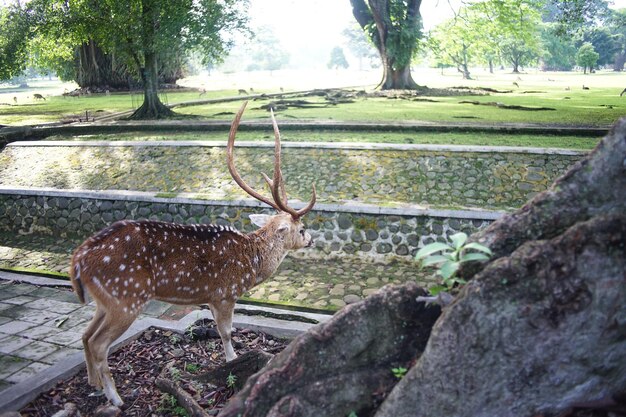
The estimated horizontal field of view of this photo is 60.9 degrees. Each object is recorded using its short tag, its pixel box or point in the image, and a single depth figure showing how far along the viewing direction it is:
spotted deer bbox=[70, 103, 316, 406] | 4.66
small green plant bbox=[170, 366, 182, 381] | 4.84
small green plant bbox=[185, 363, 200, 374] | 5.11
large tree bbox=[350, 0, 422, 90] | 25.14
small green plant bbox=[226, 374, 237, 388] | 4.60
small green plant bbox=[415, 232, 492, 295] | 2.81
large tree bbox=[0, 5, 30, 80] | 16.55
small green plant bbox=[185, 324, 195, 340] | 5.82
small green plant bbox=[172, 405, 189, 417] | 4.30
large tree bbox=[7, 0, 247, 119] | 15.48
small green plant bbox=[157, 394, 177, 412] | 4.40
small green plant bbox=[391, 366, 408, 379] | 2.99
